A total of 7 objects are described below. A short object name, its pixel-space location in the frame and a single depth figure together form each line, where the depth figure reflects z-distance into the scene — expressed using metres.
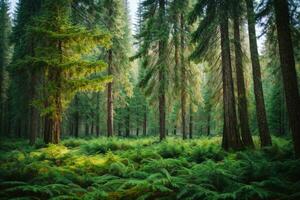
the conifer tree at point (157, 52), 19.02
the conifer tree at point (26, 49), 20.86
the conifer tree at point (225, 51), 12.84
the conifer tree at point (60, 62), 14.60
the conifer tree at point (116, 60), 24.23
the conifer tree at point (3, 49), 39.44
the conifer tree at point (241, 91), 13.54
